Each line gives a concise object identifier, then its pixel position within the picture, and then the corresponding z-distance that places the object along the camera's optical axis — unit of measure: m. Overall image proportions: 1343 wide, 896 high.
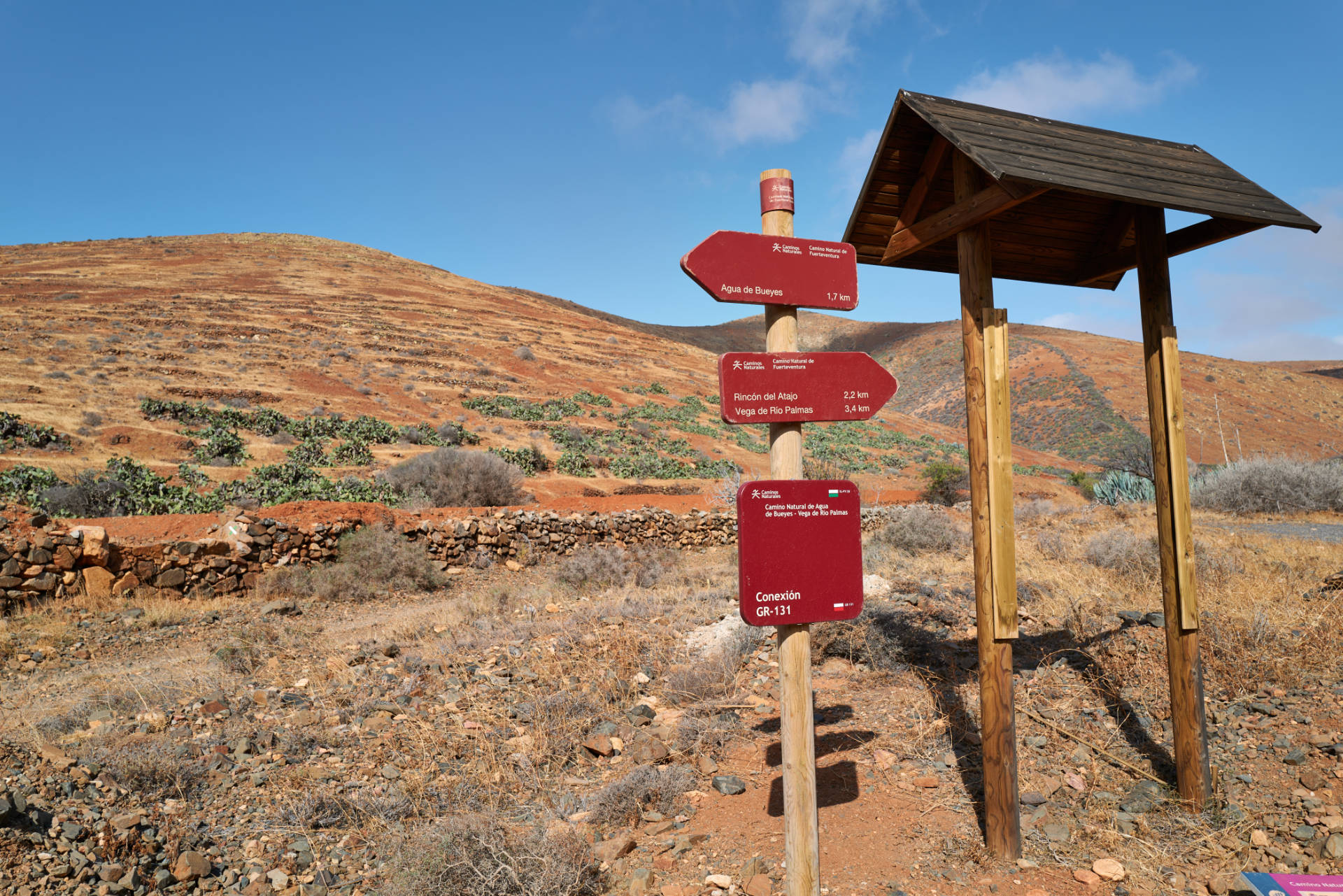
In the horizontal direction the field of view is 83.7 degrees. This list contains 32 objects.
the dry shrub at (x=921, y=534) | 12.44
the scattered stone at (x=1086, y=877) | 3.53
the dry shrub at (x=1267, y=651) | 5.23
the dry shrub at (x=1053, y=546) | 10.16
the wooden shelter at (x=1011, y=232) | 3.79
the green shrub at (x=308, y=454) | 20.05
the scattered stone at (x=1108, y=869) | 3.54
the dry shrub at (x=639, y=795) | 4.26
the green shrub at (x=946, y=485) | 23.23
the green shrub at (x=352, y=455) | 20.45
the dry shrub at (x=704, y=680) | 5.80
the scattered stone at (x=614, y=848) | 3.87
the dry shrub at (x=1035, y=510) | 16.20
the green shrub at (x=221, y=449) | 19.91
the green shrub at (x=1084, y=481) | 26.23
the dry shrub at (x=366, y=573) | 10.73
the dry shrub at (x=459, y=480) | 16.78
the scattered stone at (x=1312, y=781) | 4.10
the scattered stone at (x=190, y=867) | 3.63
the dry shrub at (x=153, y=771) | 4.40
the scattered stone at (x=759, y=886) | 3.53
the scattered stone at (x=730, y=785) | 4.46
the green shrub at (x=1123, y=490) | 18.41
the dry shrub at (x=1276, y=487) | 14.73
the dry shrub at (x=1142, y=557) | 7.91
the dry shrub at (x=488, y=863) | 3.41
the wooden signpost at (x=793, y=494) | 3.02
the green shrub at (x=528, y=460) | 22.02
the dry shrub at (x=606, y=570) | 11.14
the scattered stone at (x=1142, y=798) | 4.10
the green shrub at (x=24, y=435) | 18.33
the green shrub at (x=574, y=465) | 23.41
